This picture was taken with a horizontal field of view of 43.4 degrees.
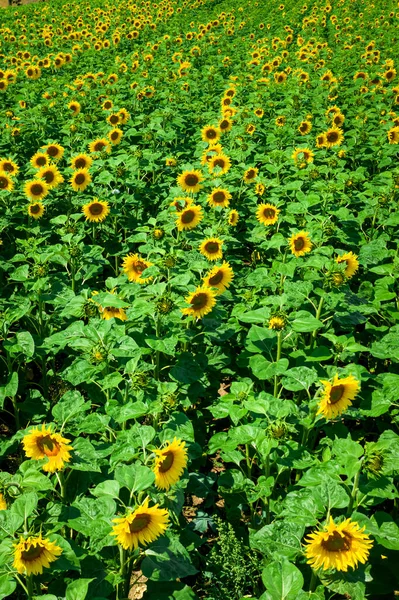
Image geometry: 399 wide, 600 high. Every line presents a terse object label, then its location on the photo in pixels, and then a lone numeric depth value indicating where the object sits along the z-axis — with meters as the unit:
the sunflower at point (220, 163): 4.93
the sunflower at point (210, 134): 5.91
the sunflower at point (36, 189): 4.77
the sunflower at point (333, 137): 5.84
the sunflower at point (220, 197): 4.40
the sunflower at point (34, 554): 1.70
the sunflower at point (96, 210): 4.55
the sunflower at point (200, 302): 2.99
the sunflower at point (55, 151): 5.41
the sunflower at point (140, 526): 1.79
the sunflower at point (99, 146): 5.59
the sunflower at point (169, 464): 2.07
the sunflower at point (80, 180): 4.96
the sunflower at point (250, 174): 4.95
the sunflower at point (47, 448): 2.07
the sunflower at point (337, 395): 2.30
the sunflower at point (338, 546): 1.75
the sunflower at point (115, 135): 5.85
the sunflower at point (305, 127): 6.23
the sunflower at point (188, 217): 3.94
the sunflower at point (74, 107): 7.00
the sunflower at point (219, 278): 3.26
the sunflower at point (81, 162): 5.13
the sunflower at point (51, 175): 4.90
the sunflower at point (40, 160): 5.21
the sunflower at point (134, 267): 3.54
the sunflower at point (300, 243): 3.60
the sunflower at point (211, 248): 3.68
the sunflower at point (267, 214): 4.39
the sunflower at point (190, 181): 4.59
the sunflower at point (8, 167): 5.00
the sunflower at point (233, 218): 4.37
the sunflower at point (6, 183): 4.71
